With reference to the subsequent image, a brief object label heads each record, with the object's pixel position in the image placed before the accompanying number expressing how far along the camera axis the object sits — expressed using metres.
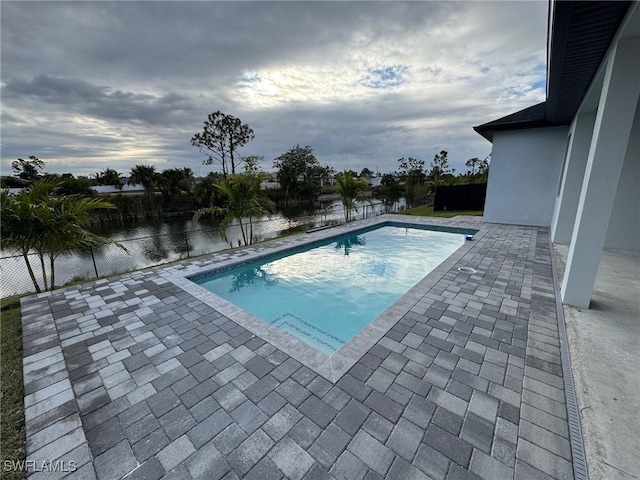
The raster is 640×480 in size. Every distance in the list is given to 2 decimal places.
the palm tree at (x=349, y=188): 10.02
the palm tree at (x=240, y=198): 6.84
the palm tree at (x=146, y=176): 19.95
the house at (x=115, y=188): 22.52
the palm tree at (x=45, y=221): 3.74
